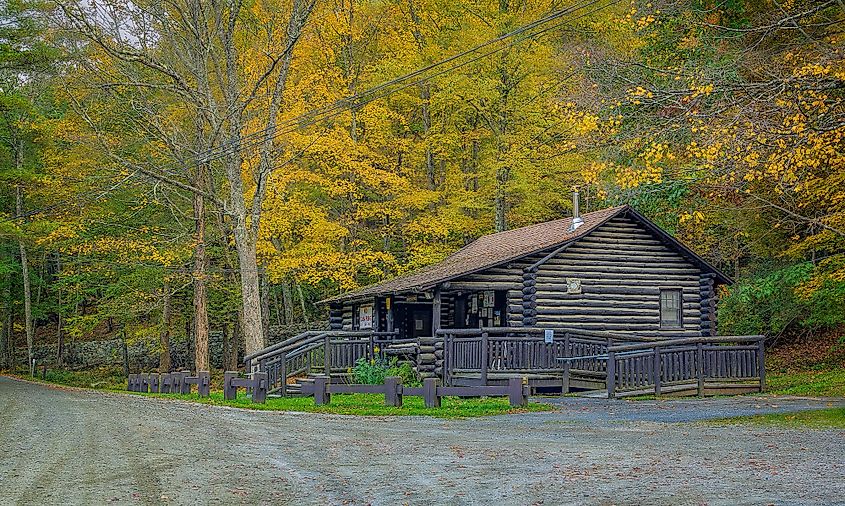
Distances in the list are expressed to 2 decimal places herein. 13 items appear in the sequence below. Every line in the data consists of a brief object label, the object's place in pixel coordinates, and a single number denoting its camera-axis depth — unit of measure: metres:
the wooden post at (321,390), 21.17
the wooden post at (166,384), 28.78
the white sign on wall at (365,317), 33.78
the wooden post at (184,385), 27.48
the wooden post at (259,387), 22.70
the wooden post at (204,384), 26.30
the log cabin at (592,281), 27.08
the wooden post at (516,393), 19.06
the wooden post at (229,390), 24.44
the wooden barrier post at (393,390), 19.84
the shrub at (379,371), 25.95
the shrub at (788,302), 24.91
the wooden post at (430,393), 19.39
